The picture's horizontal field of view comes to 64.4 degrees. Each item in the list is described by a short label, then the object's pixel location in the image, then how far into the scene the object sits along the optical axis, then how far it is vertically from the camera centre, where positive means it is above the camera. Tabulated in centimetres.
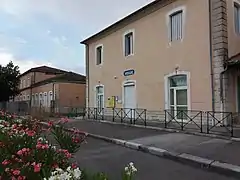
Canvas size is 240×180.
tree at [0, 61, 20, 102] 2349 +235
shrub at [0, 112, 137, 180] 160 -64
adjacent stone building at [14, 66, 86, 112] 2184 +93
